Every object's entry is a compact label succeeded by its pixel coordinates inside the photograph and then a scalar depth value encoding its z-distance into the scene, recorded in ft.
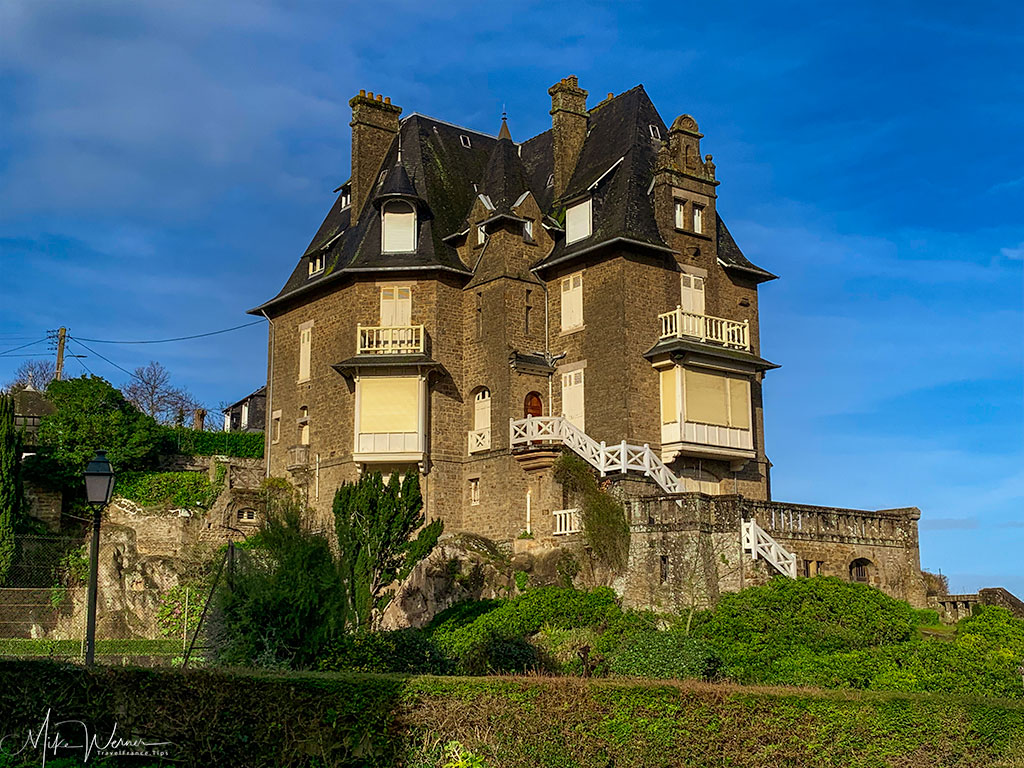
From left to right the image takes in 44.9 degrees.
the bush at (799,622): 83.15
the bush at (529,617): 91.50
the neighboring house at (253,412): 212.84
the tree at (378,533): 89.86
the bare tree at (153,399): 249.96
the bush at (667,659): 76.59
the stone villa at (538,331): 115.55
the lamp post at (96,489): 52.44
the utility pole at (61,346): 196.65
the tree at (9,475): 112.66
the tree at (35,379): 256.23
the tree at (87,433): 128.16
